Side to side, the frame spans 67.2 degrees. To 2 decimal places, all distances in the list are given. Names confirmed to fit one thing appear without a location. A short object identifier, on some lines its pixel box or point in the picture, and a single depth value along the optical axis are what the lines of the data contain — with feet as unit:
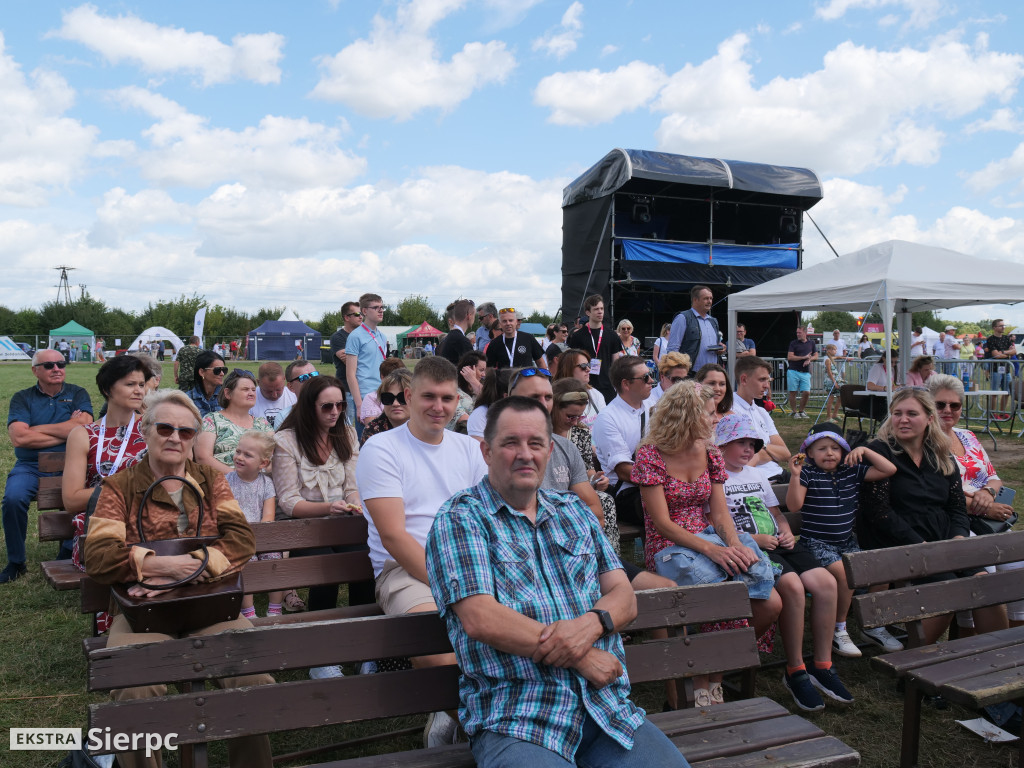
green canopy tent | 198.08
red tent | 213.69
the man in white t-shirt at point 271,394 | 21.65
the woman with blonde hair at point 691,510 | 12.25
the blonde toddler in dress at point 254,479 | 14.98
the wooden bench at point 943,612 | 9.73
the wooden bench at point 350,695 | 7.23
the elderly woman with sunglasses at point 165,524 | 9.04
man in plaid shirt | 7.14
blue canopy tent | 210.59
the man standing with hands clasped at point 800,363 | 48.88
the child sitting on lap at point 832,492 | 14.06
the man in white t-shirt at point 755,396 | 18.80
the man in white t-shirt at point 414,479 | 10.50
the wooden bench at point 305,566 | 11.38
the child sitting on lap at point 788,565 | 12.41
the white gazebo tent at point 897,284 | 33.27
